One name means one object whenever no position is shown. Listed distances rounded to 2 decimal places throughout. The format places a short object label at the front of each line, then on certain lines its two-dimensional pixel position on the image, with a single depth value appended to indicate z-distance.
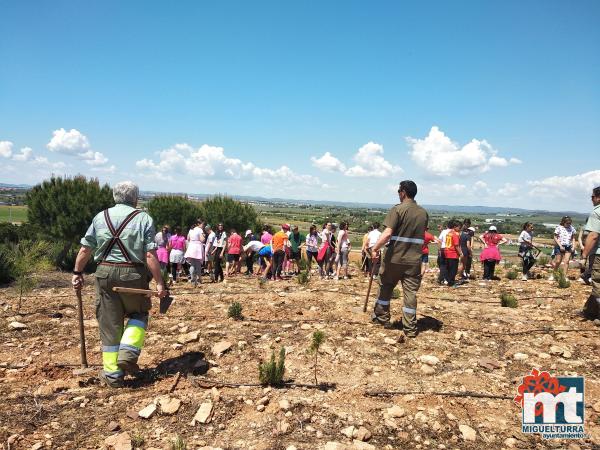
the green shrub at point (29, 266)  7.39
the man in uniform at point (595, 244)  5.76
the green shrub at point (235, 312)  6.35
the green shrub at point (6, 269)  10.73
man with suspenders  4.05
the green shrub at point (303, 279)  10.27
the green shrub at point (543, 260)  16.85
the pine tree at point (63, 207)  24.88
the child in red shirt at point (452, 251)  10.08
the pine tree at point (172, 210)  41.66
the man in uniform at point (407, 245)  5.48
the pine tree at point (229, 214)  43.94
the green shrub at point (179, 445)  2.81
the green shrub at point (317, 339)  4.22
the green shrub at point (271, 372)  3.97
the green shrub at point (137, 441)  3.05
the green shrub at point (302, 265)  13.16
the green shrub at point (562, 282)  9.54
